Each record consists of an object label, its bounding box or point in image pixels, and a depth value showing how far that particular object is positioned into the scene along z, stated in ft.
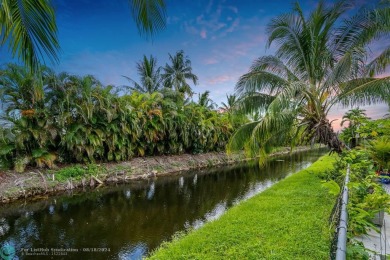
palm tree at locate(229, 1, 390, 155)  25.10
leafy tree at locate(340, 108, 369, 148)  22.79
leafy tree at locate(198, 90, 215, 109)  80.64
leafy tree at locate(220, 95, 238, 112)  104.63
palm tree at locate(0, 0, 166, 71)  7.41
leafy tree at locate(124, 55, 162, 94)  87.45
